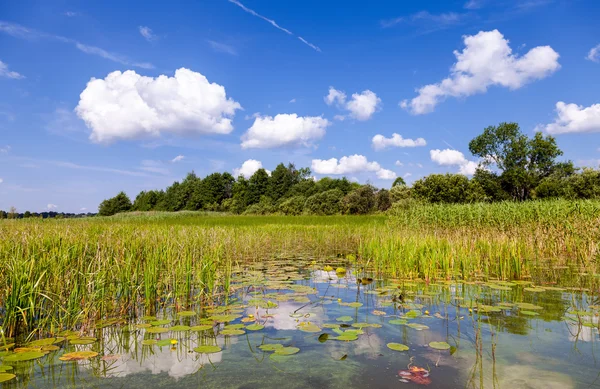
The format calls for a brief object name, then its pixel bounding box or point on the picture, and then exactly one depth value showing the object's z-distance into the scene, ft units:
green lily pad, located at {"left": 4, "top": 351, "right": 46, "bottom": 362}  12.57
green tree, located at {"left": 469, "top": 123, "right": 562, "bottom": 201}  156.56
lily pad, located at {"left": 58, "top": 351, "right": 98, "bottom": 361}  12.55
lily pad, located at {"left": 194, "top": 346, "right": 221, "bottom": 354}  13.31
